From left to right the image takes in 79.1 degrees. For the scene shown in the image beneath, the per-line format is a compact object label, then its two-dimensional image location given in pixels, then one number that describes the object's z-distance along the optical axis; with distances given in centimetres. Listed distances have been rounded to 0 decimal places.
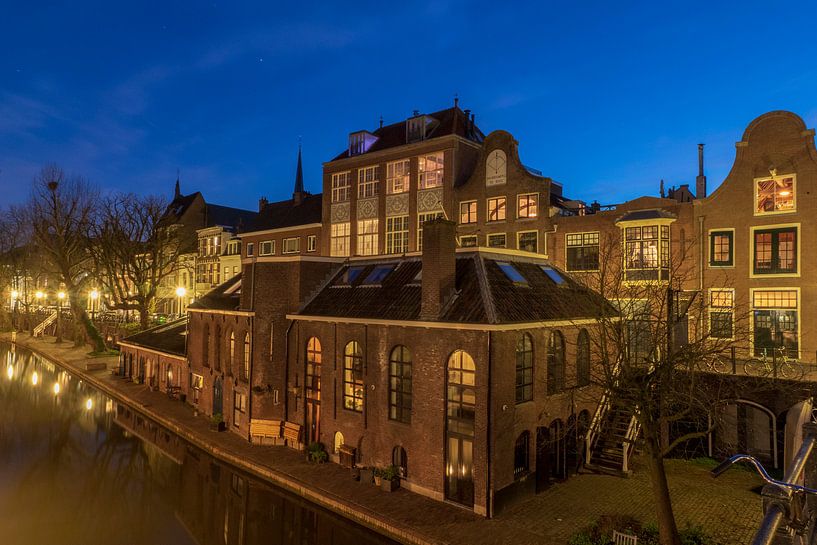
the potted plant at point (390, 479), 1809
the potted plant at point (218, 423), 2600
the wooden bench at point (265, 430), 2353
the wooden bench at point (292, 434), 2281
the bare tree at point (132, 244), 4950
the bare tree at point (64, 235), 4959
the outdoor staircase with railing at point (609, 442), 1972
